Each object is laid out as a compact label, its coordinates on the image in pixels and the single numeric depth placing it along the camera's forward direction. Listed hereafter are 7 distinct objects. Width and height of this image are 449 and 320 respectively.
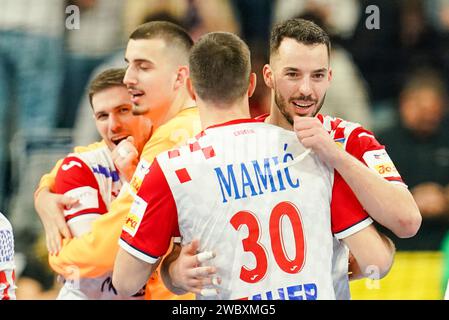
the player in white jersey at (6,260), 7.64
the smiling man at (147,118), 8.72
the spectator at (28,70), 9.22
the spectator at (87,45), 9.20
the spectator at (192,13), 9.16
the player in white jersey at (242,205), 7.16
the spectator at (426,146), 9.23
